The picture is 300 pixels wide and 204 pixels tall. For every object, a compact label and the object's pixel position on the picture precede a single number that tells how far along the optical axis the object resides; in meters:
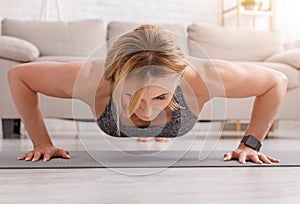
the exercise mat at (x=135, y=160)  1.48
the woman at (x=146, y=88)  1.29
